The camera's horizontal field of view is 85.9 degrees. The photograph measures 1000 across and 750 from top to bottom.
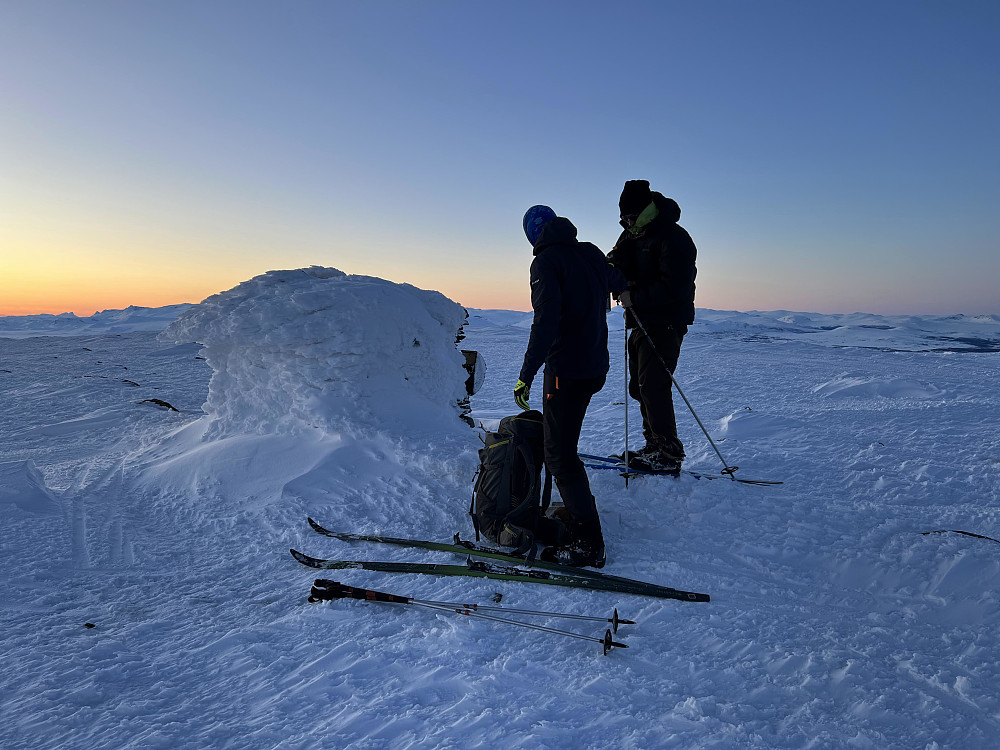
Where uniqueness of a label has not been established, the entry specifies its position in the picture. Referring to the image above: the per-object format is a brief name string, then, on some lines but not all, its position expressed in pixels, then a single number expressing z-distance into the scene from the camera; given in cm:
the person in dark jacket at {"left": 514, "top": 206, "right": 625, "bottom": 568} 322
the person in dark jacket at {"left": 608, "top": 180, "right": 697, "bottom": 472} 449
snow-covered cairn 543
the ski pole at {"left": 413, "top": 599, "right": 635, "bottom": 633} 245
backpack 348
